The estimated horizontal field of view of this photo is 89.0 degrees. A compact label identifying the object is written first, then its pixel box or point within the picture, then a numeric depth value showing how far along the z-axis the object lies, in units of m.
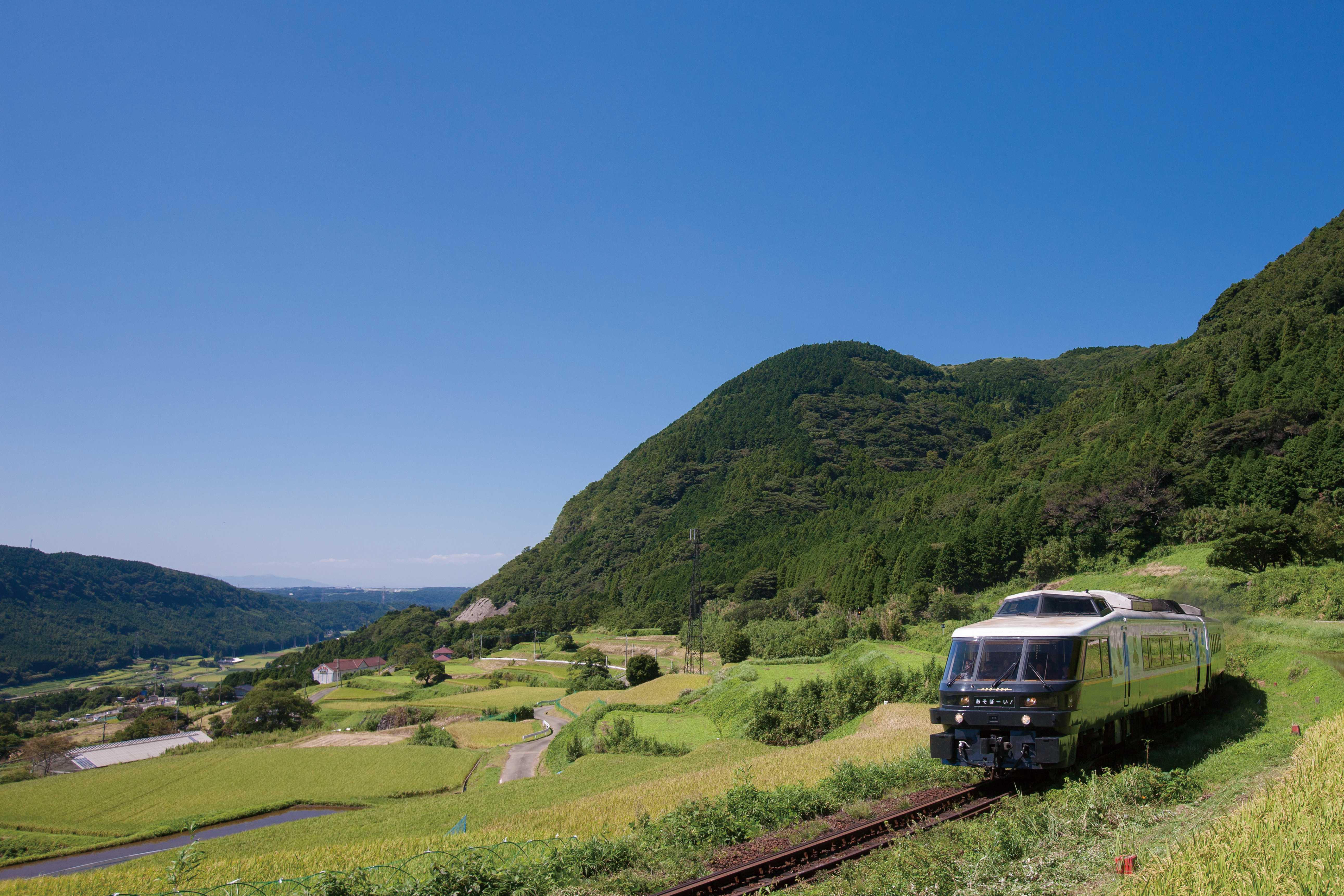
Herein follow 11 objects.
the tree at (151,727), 75.25
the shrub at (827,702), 30.31
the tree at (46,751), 59.44
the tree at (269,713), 67.50
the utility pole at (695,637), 63.91
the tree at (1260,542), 36.41
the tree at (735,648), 60.41
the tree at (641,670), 64.94
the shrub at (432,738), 50.31
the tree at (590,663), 71.75
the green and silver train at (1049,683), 11.91
